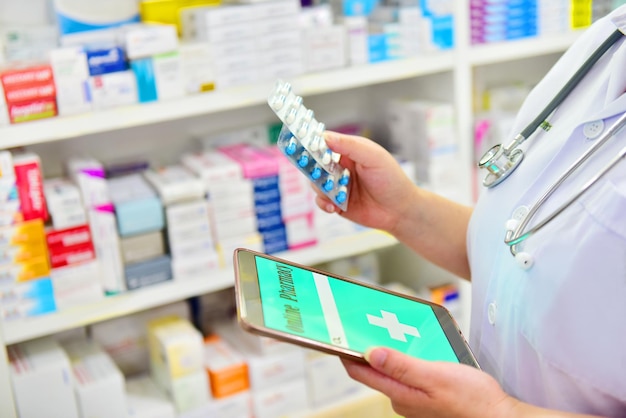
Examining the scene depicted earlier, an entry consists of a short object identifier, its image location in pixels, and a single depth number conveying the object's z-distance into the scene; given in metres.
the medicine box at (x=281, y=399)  1.95
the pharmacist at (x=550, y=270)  0.87
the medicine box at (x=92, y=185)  1.68
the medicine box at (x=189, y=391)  1.84
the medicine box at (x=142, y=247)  1.75
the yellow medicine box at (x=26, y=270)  1.61
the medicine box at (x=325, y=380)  2.01
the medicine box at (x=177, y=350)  1.82
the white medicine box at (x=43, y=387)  1.67
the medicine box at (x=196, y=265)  1.81
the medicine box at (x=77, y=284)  1.68
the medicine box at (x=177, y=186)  1.76
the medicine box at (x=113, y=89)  1.64
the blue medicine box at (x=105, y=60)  1.65
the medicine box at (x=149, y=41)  1.66
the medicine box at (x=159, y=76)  1.67
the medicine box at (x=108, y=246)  1.69
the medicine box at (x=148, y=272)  1.77
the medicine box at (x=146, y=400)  1.84
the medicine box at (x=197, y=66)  1.72
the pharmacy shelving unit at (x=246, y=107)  1.64
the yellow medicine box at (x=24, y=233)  1.59
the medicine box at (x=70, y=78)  1.59
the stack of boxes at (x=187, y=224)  1.77
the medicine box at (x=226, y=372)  1.89
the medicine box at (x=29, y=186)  1.59
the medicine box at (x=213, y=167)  1.80
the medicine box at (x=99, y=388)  1.73
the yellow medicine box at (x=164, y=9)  1.88
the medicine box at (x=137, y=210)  1.72
